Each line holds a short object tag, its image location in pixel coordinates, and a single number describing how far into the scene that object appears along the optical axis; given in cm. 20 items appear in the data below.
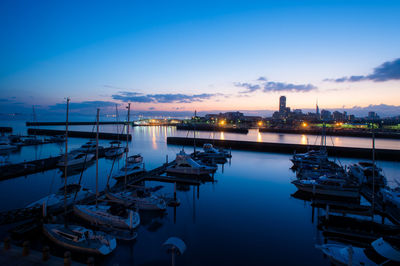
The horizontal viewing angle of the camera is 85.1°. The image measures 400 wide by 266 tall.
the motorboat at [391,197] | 1450
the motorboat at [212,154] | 3190
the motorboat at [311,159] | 2901
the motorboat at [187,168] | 2419
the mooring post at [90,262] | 705
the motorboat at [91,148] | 3541
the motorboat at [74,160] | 2744
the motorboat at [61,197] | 1381
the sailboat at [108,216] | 1166
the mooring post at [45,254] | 765
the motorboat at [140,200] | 1453
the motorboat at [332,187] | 1764
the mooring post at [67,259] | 707
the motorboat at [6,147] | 3868
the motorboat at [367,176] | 2014
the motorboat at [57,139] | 5178
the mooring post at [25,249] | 791
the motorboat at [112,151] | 3603
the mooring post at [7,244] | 823
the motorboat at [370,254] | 764
